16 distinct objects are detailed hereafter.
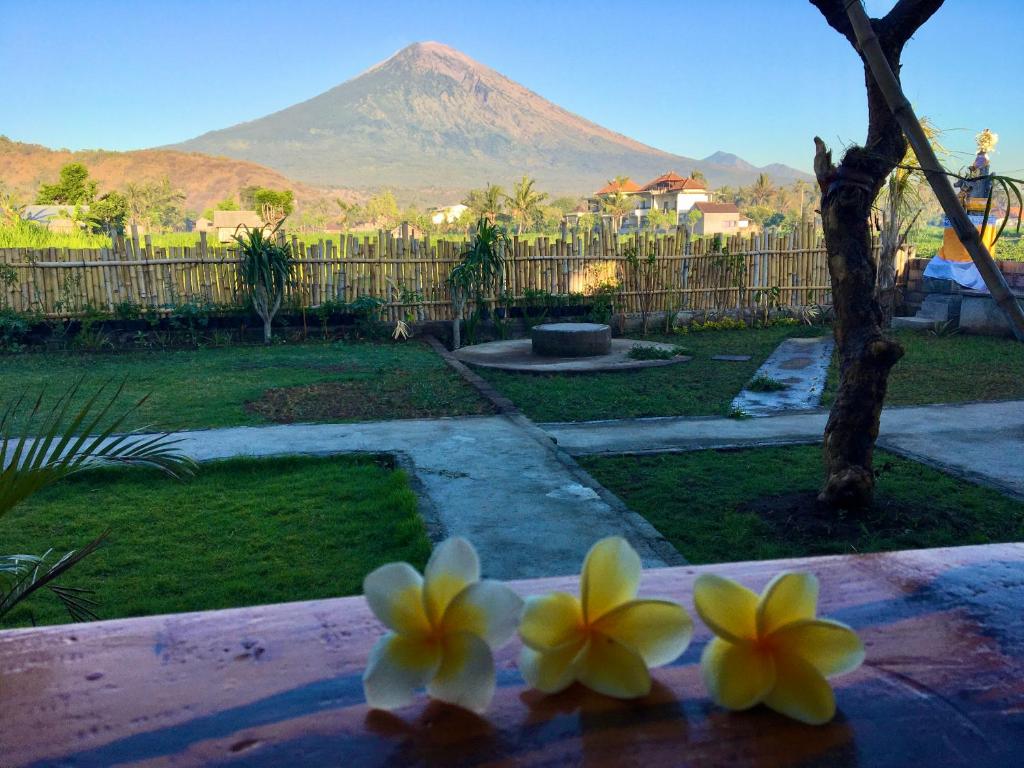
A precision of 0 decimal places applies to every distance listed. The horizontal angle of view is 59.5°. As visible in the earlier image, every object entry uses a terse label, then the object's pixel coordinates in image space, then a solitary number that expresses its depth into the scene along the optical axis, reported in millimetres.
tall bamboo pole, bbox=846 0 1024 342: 1816
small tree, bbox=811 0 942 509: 4281
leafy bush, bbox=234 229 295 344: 12398
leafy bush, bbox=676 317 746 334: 14094
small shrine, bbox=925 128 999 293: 12688
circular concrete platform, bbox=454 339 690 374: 10039
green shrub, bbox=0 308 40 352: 11570
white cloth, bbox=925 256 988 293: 13277
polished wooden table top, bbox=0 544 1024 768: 750
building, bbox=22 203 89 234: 43144
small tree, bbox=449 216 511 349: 12672
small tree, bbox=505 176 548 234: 79125
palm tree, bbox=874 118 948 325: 13930
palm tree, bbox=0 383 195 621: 1676
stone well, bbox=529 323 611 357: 10867
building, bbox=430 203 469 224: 112738
